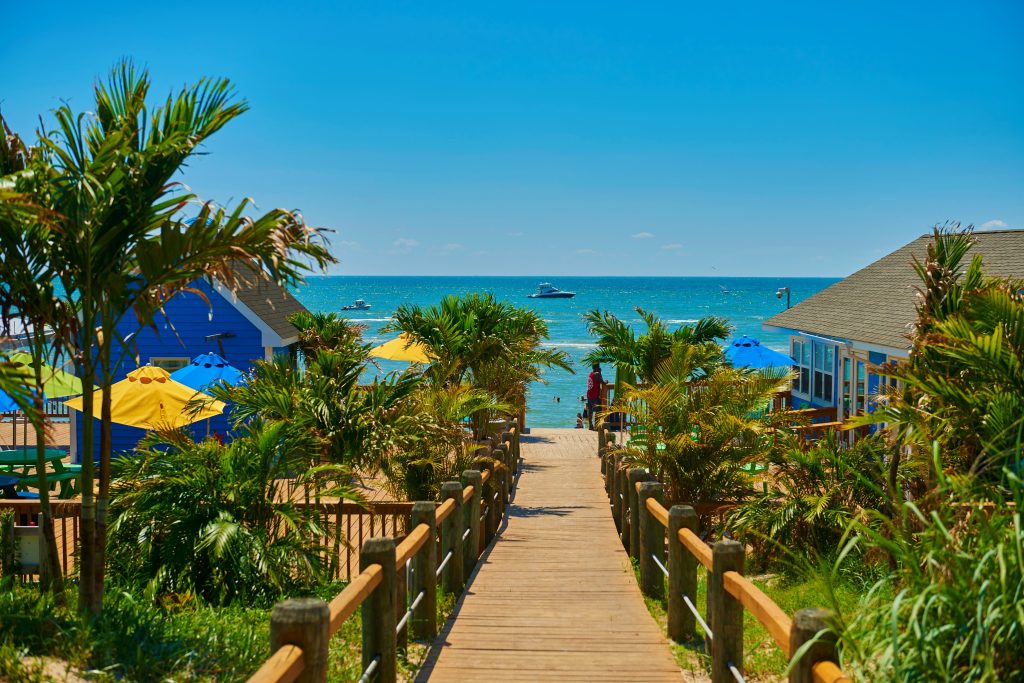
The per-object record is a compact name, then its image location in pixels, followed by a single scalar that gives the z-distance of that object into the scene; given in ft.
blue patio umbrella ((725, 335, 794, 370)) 68.18
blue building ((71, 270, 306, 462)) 65.72
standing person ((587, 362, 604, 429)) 78.43
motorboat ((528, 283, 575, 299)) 546.26
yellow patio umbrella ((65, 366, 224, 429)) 45.21
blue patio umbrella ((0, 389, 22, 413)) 48.42
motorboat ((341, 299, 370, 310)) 439.22
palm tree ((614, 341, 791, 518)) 36.14
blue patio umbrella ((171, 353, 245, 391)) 52.90
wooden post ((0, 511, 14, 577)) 27.25
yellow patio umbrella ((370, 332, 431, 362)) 67.00
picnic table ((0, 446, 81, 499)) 44.19
